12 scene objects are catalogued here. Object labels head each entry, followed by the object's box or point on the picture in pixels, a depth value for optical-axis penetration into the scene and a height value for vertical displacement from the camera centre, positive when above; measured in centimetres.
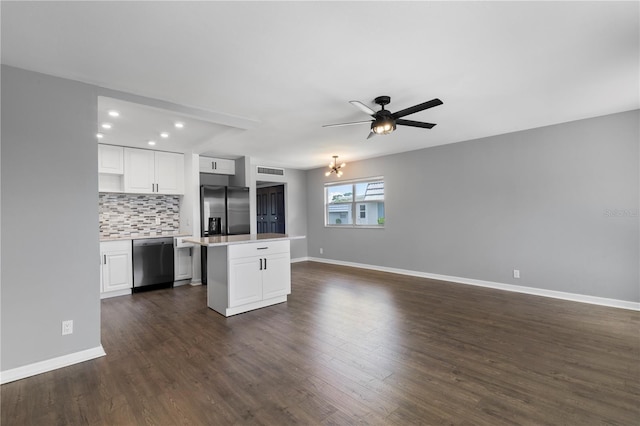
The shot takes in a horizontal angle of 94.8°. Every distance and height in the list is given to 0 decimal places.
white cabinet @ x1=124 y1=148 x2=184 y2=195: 497 +82
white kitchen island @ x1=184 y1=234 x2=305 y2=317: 367 -75
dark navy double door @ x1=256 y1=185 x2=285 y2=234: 803 +18
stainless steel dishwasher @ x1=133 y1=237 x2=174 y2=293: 485 -77
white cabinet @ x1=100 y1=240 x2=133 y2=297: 453 -78
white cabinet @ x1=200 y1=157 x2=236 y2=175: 596 +106
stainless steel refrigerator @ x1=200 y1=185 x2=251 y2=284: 551 +10
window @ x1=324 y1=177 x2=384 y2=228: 661 +25
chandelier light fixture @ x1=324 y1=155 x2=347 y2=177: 600 +94
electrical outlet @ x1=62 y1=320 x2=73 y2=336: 254 -93
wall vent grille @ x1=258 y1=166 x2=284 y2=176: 704 +109
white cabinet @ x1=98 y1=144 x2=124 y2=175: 470 +97
